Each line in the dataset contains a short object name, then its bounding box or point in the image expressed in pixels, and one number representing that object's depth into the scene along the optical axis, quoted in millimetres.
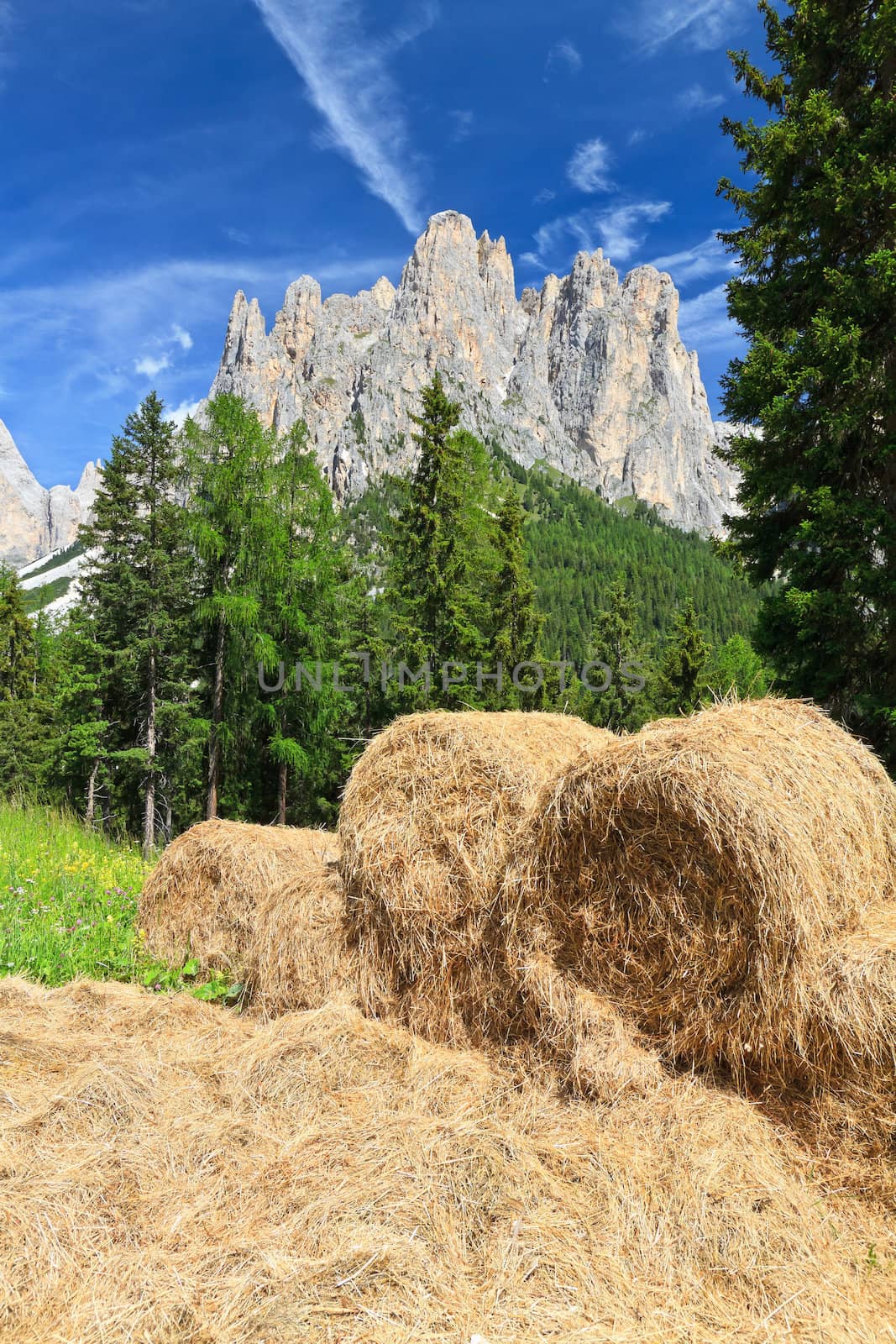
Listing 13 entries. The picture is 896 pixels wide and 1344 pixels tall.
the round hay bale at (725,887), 3090
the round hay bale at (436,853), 4281
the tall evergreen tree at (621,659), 28203
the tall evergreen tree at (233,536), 16438
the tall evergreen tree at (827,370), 7516
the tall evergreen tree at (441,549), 16953
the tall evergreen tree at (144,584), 18172
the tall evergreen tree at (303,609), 17688
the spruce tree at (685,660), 25078
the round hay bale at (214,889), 5492
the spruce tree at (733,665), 27484
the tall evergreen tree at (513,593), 19844
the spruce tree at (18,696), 29016
